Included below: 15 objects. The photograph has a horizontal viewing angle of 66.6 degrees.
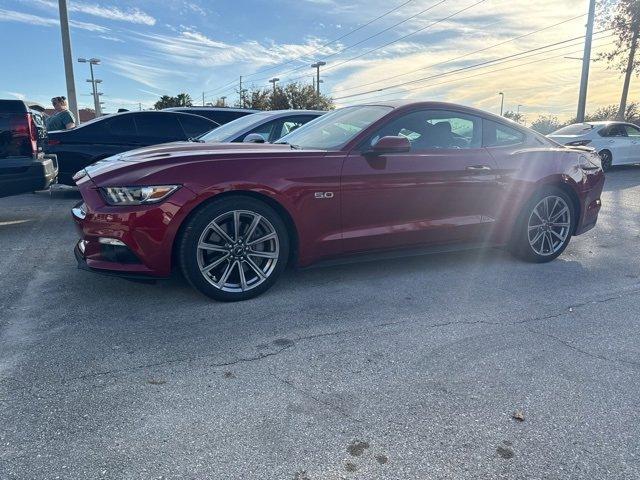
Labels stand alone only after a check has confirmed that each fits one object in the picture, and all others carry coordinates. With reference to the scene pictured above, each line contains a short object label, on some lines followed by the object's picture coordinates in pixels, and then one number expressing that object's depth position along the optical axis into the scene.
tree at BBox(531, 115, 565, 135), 52.41
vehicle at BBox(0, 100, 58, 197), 5.54
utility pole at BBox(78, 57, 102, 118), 49.17
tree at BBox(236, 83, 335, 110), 41.78
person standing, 9.32
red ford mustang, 3.32
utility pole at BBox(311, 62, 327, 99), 42.91
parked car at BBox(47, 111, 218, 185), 7.60
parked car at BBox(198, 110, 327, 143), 6.23
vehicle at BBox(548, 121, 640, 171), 13.20
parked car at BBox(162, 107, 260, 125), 9.84
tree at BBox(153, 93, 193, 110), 47.88
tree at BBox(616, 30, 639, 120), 20.77
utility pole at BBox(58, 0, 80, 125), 14.52
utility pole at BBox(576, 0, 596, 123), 20.89
